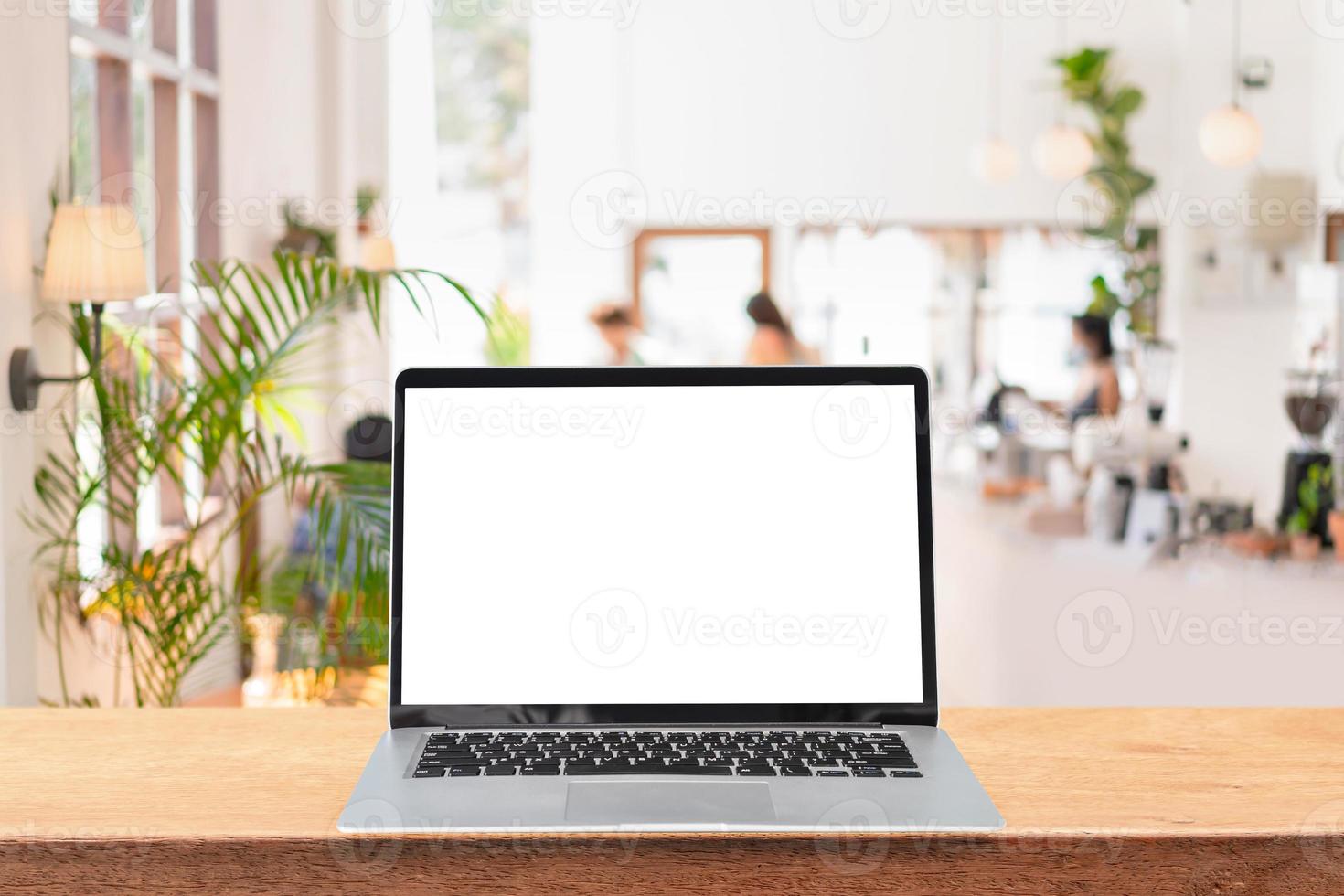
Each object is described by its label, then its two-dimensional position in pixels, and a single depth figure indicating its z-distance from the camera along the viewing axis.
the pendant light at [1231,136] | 4.83
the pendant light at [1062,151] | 5.75
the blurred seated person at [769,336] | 5.20
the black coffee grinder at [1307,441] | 3.40
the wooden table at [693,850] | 0.80
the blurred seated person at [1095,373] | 4.90
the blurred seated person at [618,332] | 6.39
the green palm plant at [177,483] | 2.14
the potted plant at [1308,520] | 3.09
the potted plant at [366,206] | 4.75
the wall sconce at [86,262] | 2.08
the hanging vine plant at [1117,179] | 6.64
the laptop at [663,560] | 1.03
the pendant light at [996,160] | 6.27
